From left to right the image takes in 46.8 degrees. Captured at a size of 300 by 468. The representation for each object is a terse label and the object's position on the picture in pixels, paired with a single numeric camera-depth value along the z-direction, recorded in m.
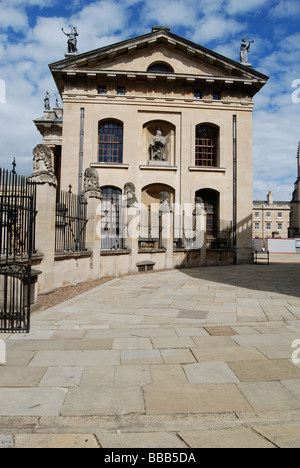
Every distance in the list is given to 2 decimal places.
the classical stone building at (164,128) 21.14
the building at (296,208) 60.82
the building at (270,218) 83.31
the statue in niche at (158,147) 21.67
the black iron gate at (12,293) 5.50
